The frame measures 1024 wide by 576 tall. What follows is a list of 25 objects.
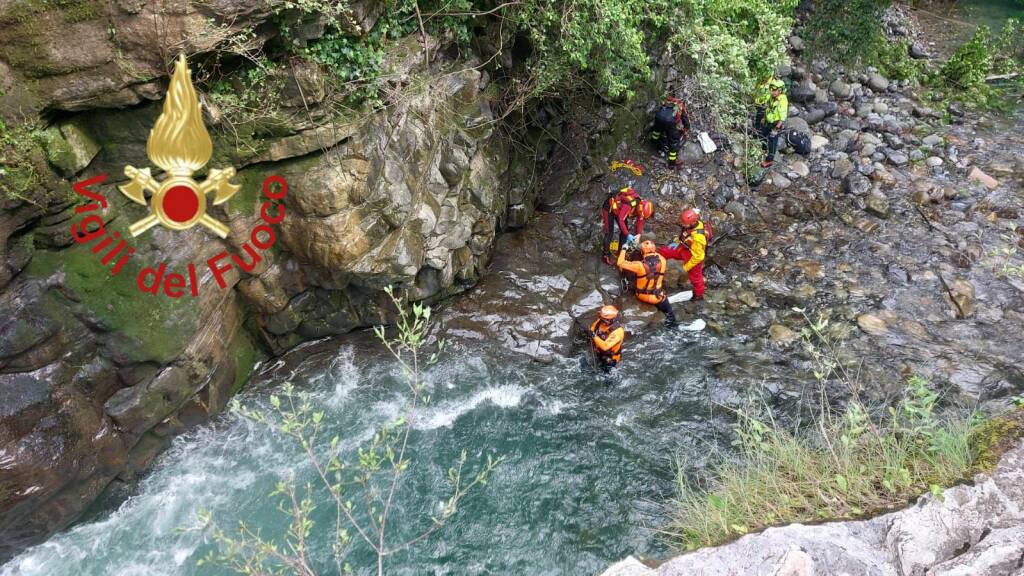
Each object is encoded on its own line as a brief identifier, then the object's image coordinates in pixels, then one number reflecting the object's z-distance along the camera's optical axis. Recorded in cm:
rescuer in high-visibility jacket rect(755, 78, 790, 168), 1016
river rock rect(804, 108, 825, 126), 1160
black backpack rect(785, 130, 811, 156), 1077
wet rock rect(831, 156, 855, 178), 1052
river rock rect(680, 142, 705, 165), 1048
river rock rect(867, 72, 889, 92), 1265
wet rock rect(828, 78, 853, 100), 1227
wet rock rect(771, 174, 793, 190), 1038
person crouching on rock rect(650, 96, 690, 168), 985
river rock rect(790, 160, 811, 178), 1059
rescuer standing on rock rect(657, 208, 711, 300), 827
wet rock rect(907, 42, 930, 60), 1388
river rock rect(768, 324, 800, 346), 778
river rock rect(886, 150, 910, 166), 1080
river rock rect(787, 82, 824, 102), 1202
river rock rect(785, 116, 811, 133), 1133
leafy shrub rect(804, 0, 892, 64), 1173
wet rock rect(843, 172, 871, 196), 1023
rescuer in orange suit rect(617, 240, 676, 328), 818
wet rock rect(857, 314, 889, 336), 782
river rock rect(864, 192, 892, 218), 983
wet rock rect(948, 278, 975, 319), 803
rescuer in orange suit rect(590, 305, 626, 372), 711
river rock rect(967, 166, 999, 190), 1025
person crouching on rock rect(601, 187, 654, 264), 866
